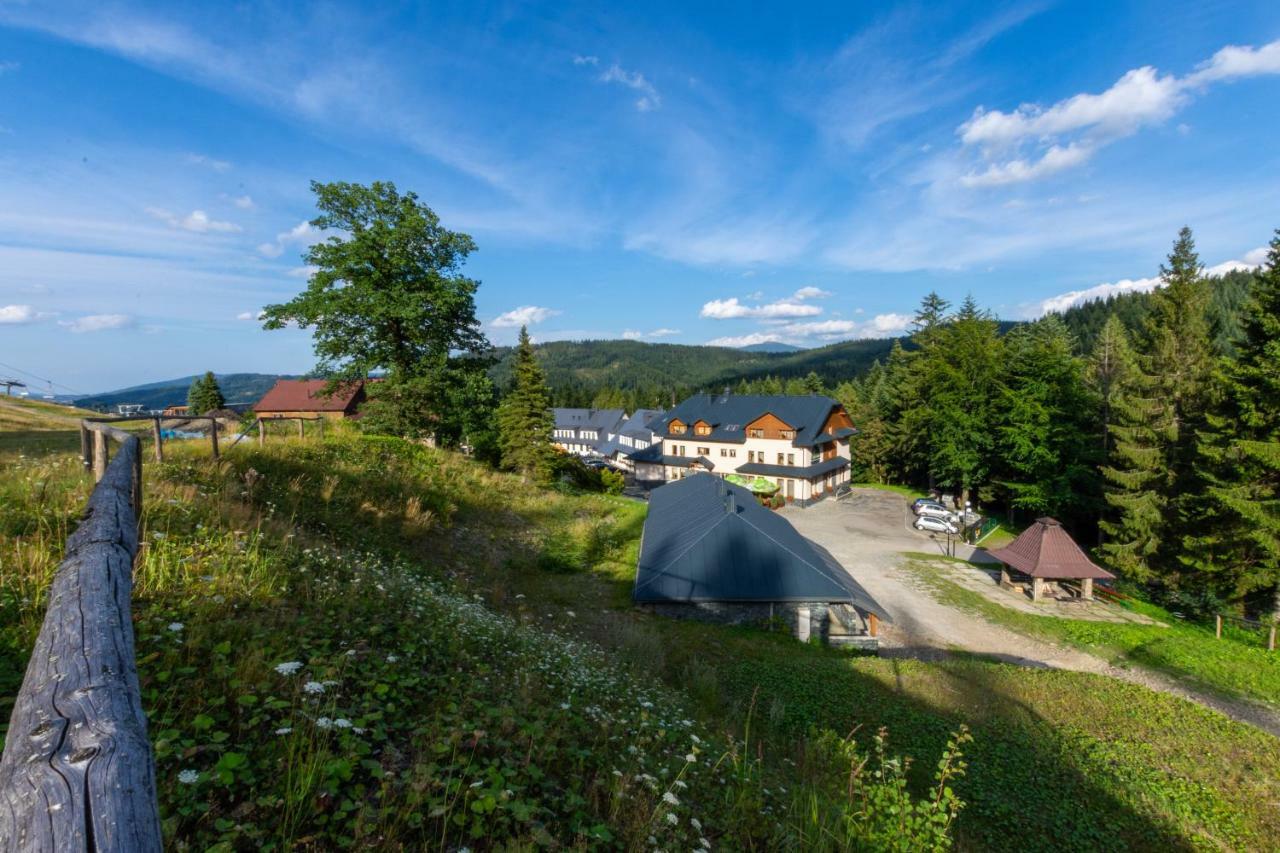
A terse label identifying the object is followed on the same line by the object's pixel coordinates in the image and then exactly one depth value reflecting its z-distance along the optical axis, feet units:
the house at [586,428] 267.80
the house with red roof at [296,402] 181.06
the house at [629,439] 226.58
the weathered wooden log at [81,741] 3.60
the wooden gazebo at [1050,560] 65.82
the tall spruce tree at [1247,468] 54.75
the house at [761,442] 140.26
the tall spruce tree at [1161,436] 72.74
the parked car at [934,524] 102.22
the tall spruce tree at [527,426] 103.04
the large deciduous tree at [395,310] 63.46
